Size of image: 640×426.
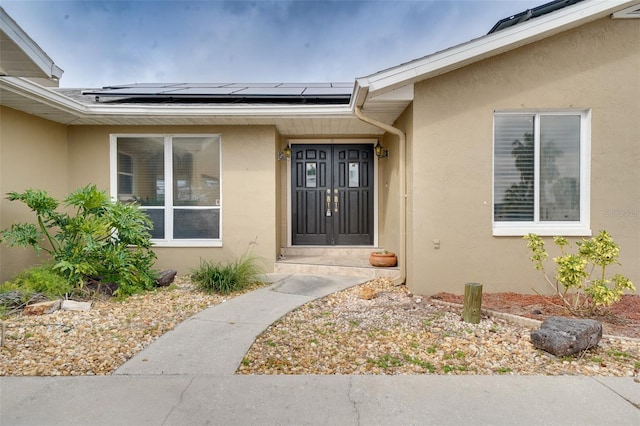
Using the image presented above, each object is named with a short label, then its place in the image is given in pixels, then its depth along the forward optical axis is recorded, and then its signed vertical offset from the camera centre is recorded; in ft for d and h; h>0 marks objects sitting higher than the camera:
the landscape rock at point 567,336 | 10.48 -3.83
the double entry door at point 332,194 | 26.12 +0.96
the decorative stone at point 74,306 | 14.90 -4.12
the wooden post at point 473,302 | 13.26 -3.50
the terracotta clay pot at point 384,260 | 20.66 -3.02
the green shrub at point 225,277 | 17.81 -3.60
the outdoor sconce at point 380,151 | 24.73 +3.92
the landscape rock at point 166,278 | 18.91 -3.81
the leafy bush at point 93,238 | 16.31 -1.48
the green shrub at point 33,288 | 14.50 -3.53
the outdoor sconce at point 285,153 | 24.90 +3.78
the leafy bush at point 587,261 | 12.95 -2.23
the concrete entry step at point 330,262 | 20.61 -3.39
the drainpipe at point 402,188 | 18.63 +1.01
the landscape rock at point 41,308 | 14.12 -4.03
